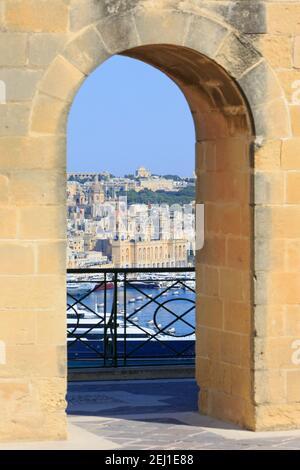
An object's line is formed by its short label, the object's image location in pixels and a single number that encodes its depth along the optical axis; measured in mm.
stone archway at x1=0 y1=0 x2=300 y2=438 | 11086
